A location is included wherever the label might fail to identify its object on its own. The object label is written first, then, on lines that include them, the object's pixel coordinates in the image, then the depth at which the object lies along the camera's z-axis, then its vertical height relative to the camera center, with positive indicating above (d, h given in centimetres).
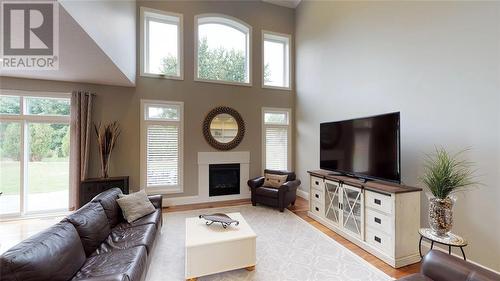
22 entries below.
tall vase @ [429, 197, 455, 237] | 230 -80
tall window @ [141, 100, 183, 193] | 494 -15
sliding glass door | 415 -26
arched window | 554 +240
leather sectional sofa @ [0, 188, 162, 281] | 147 -101
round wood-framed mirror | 539 +31
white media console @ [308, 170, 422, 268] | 269 -106
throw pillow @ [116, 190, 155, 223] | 302 -95
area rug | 249 -155
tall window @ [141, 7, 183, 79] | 506 +229
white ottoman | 236 -125
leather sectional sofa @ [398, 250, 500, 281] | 150 -96
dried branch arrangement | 446 -7
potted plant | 230 -59
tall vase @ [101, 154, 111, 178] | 448 -51
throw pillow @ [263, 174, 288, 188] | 503 -95
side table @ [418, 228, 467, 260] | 215 -101
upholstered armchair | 461 -115
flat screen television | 290 -11
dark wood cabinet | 420 -92
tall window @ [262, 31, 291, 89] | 612 +232
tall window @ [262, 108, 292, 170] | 599 +6
